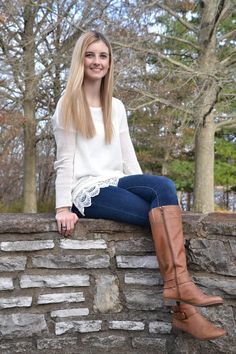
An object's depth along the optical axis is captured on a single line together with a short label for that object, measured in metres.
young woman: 2.35
